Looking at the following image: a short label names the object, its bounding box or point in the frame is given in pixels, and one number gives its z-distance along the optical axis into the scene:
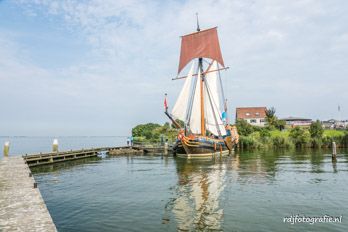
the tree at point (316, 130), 66.21
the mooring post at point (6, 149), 37.55
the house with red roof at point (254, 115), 103.06
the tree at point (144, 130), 92.07
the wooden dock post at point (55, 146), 43.19
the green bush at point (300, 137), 65.19
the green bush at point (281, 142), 65.81
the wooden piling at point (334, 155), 37.83
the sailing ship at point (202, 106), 47.31
